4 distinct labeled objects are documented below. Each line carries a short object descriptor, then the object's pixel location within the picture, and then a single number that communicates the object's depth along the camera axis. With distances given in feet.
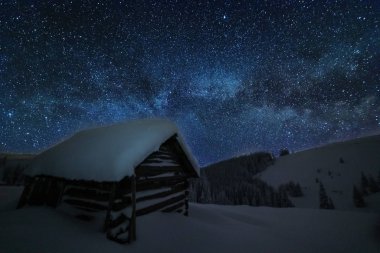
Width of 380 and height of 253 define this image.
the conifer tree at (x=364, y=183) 216.35
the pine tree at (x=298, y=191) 252.62
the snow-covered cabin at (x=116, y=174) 23.43
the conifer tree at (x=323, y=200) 149.59
